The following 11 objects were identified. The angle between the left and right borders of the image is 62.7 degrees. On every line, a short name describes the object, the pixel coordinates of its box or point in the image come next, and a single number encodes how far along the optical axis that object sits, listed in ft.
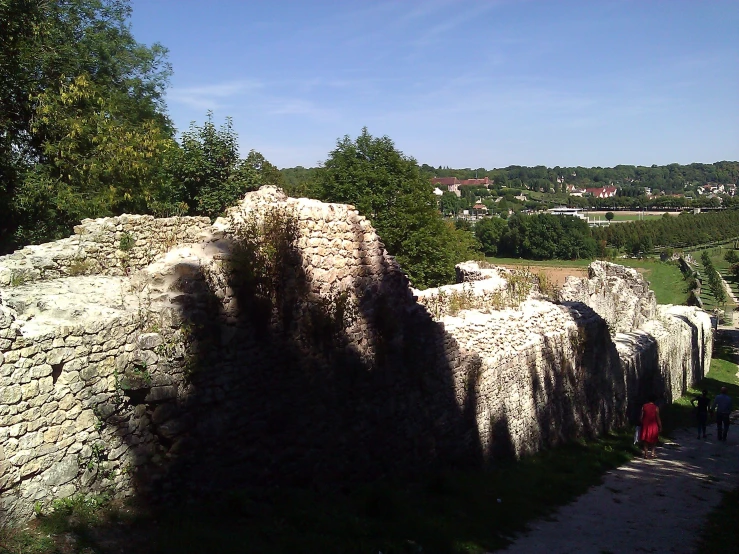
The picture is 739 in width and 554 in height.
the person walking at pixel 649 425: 44.73
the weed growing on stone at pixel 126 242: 29.58
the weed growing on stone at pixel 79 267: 26.48
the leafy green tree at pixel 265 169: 66.68
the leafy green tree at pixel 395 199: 101.65
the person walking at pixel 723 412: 50.90
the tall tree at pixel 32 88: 53.47
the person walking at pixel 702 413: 53.98
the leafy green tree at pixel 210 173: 62.18
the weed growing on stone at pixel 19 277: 24.00
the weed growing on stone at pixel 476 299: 37.83
